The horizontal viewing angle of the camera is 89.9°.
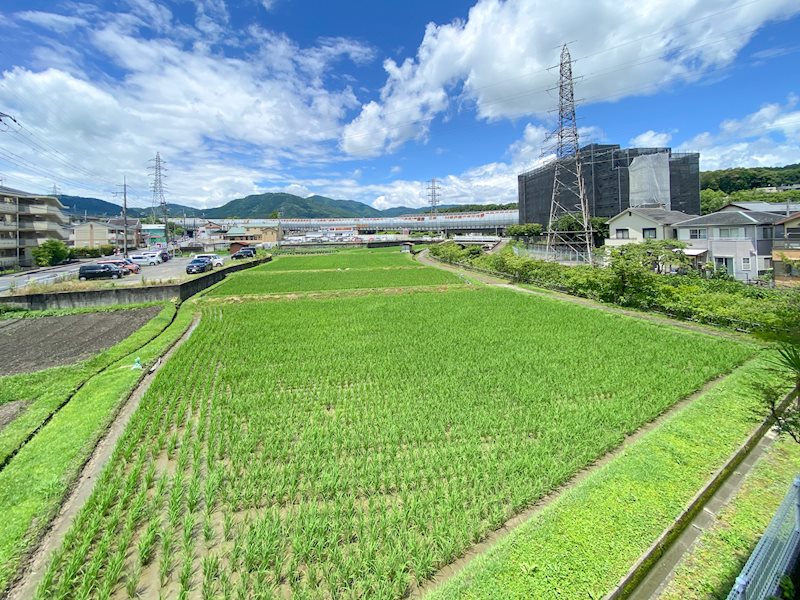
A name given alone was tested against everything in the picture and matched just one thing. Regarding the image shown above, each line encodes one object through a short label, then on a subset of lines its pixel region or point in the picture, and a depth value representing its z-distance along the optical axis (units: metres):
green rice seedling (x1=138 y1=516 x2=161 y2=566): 4.39
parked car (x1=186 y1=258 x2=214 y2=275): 32.12
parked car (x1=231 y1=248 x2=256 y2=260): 51.28
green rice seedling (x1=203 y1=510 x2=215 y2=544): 4.69
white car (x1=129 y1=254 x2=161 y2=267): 40.95
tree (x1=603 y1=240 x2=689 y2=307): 18.08
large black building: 47.38
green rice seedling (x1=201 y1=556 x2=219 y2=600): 3.93
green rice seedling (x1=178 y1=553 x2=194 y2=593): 4.05
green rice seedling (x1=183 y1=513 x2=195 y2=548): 4.61
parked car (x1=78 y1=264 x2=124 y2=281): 27.33
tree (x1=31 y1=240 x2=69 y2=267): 37.78
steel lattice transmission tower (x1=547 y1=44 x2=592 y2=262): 28.70
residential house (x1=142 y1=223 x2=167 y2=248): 86.56
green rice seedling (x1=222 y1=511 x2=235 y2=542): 4.72
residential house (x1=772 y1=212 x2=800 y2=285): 21.42
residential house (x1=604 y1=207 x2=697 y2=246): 31.77
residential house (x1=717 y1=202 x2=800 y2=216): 30.88
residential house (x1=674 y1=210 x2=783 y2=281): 23.78
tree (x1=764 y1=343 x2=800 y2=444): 3.19
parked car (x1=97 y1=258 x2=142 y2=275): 32.06
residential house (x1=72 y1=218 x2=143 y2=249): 59.38
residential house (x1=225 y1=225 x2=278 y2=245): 90.19
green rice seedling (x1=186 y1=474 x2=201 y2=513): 5.24
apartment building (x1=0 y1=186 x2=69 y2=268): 37.38
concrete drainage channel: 3.98
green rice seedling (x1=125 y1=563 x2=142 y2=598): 3.97
